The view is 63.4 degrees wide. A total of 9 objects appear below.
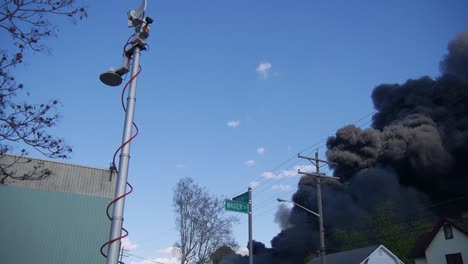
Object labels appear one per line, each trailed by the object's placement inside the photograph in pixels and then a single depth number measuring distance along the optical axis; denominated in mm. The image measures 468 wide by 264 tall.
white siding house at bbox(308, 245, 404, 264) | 29969
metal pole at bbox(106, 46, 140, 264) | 3490
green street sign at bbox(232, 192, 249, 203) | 14375
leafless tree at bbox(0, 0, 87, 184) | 6594
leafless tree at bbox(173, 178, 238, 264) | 34125
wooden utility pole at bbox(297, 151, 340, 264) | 17094
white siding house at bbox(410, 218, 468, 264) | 28969
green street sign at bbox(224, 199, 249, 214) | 13883
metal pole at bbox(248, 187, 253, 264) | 13172
